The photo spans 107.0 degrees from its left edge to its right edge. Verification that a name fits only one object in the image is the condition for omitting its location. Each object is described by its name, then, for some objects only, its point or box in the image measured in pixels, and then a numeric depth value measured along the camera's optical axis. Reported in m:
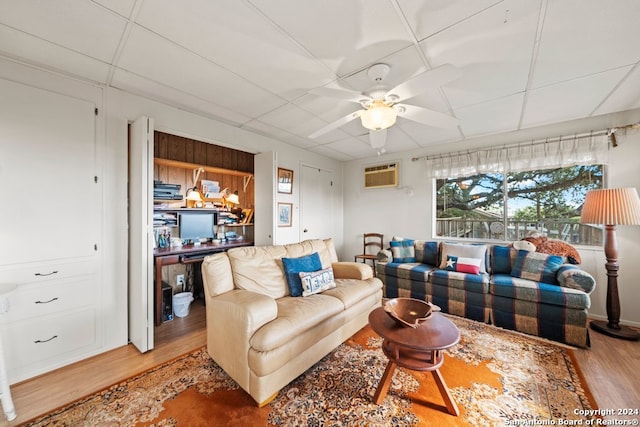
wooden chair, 4.52
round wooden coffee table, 1.46
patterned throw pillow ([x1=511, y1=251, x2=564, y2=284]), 2.65
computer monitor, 3.29
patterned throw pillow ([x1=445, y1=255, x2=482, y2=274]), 2.99
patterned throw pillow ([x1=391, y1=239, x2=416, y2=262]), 3.68
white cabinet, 1.81
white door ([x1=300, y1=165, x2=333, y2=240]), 4.26
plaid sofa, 2.35
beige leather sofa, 1.57
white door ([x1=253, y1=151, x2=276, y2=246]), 3.24
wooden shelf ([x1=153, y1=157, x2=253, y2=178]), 3.00
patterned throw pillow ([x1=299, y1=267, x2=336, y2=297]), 2.25
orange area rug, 1.47
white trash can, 3.01
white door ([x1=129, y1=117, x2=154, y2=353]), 2.18
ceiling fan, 1.68
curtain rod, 2.80
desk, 2.55
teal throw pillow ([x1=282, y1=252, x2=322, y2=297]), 2.28
